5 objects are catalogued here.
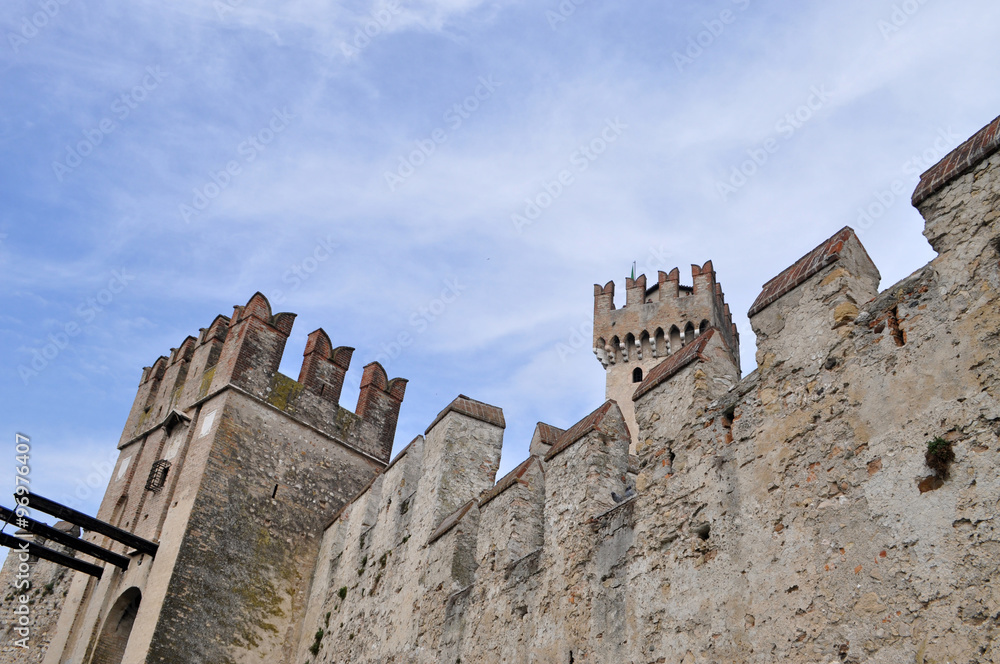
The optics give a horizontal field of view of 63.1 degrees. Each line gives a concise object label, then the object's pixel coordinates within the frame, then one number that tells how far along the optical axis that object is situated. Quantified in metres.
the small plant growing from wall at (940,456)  4.09
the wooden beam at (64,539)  12.36
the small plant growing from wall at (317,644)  12.12
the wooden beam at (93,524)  12.68
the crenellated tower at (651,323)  30.30
